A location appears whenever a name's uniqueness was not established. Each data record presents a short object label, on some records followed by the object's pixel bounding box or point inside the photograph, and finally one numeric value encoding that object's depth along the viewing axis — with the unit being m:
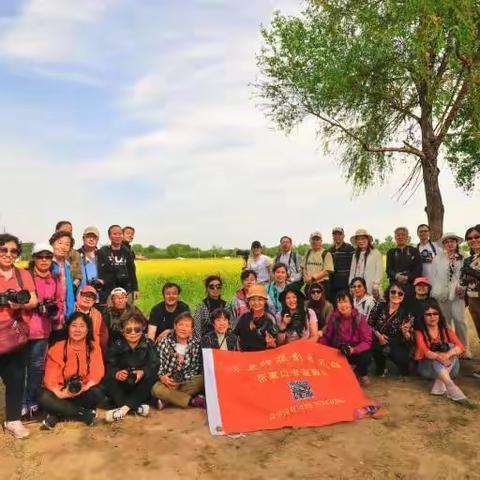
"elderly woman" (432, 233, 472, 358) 8.41
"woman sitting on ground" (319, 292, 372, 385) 7.38
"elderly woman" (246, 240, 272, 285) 9.84
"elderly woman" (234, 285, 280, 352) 7.32
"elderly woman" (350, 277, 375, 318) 8.07
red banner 5.95
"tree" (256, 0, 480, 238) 12.46
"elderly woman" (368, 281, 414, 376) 7.70
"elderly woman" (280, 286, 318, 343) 7.82
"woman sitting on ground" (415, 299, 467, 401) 6.94
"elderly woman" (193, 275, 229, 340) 8.03
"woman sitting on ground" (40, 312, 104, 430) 6.01
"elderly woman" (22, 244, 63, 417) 6.14
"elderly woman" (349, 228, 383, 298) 8.90
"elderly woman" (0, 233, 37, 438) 5.50
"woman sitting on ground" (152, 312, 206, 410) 6.59
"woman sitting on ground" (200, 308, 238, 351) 7.04
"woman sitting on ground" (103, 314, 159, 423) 6.39
